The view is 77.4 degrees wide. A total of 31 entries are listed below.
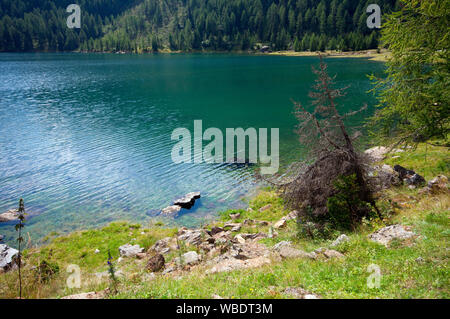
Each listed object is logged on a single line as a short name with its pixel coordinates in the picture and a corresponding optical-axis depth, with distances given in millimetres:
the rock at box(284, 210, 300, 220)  15602
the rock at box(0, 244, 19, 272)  13312
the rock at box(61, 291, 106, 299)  7930
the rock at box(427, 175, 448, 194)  13446
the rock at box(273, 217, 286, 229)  15275
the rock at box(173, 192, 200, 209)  20562
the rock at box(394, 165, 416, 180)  16734
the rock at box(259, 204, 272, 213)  19145
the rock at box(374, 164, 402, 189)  14143
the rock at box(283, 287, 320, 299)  6703
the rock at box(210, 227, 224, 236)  16556
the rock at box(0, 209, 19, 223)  18828
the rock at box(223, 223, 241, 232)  16516
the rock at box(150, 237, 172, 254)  14844
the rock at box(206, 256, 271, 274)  9625
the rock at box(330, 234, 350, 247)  10109
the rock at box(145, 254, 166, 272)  12414
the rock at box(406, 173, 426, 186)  15617
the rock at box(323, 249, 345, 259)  9067
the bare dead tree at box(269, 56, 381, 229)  12776
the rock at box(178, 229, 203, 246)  15305
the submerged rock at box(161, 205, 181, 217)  19922
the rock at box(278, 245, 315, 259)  9622
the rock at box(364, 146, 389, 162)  22619
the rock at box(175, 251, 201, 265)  12259
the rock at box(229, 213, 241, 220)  18739
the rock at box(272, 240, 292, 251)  11522
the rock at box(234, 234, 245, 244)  14297
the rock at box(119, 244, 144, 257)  15008
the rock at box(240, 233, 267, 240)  14576
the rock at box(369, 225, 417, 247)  9469
